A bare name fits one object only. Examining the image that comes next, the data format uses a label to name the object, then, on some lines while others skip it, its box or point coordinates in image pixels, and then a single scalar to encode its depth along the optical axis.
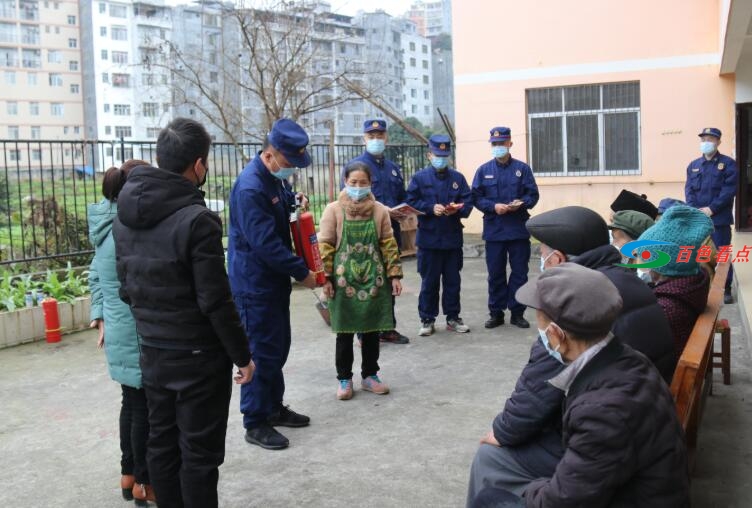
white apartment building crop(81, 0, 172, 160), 69.75
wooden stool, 5.06
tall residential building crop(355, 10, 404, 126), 64.06
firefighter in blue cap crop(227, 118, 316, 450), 4.18
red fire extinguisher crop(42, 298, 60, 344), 7.18
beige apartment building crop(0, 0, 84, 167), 73.69
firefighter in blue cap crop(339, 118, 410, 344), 7.04
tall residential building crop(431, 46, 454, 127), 87.79
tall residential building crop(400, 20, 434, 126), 87.87
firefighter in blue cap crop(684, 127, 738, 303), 8.28
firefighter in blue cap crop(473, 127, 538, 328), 7.25
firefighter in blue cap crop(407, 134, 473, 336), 7.00
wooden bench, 2.69
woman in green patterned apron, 5.14
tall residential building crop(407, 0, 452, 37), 98.11
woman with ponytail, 3.59
